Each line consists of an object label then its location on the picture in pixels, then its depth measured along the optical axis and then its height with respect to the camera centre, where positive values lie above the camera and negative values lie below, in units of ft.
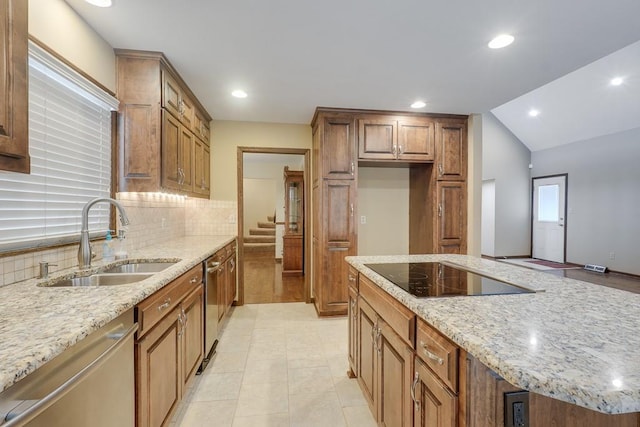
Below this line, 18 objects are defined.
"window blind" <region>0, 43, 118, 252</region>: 4.70 +0.97
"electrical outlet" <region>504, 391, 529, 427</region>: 2.58 -1.78
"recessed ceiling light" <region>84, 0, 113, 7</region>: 5.34 +3.93
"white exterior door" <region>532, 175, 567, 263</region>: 21.66 -0.36
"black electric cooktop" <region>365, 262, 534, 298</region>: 4.17 -1.15
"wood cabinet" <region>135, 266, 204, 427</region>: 4.18 -2.41
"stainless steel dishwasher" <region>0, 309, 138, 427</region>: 2.31 -1.70
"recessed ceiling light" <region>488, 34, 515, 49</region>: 6.48 +4.01
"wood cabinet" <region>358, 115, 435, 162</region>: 11.10 +2.93
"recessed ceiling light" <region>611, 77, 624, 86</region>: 15.30 +7.24
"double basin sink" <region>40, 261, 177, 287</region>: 4.89 -1.26
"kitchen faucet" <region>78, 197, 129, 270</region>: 5.36 -0.58
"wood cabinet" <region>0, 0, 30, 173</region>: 3.10 +1.39
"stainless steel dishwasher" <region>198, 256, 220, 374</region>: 7.44 -2.68
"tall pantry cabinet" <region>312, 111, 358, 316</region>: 10.84 +0.30
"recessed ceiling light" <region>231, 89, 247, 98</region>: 9.37 +3.94
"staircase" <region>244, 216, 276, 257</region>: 28.02 -2.78
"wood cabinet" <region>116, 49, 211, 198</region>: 7.14 +2.28
